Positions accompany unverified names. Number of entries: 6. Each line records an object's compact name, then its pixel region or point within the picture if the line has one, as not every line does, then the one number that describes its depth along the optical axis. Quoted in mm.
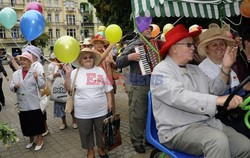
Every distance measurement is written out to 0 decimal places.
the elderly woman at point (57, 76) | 5207
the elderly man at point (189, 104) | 2209
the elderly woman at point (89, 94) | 3570
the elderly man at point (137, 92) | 4039
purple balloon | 3844
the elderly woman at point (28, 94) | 4211
